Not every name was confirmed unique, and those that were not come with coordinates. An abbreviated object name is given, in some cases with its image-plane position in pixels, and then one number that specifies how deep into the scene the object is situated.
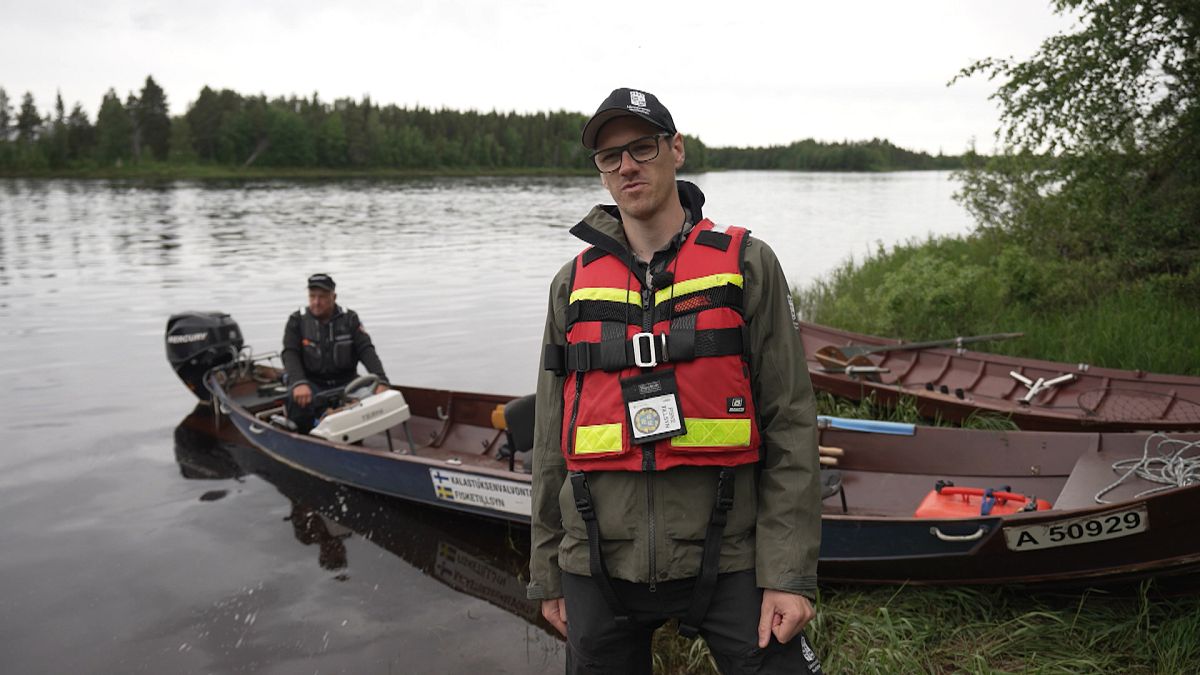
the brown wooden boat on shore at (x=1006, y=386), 7.61
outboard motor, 11.04
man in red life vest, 2.27
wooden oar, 9.92
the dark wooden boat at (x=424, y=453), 7.23
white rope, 5.09
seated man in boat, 9.03
